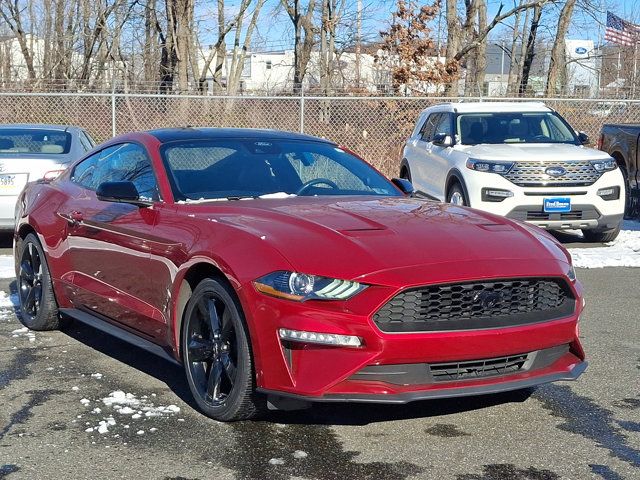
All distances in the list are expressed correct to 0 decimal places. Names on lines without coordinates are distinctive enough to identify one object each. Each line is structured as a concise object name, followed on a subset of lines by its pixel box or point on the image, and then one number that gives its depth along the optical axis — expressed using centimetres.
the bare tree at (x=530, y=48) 3291
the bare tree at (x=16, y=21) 3954
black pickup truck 1361
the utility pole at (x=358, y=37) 3565
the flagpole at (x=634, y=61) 3764
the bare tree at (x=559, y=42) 2967
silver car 1063
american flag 3159
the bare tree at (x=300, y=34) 3466
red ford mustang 429
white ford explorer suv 1112
